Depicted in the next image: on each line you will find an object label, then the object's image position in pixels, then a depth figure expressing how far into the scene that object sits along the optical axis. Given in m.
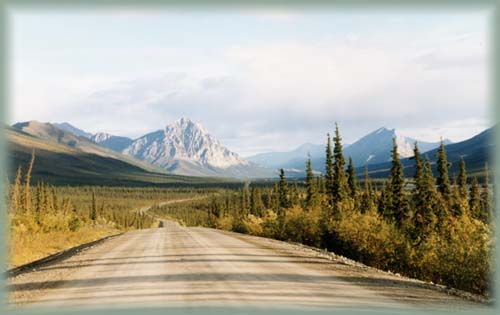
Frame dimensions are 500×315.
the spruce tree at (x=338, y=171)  49.41
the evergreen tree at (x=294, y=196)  77.47
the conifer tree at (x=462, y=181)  62.94
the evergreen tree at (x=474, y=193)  70.34
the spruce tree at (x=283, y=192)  67.06
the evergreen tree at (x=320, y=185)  61.88
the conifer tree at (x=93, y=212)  103.31
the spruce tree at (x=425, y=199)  44.66
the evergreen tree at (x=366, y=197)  61.12
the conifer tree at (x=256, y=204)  94.22
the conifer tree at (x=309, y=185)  62.27
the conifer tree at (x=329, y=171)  51.20
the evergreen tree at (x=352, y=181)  63.42
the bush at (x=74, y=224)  40.03
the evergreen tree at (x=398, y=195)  50.06
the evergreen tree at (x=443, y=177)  49.20
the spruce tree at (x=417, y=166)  45.24
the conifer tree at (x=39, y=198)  57.01
